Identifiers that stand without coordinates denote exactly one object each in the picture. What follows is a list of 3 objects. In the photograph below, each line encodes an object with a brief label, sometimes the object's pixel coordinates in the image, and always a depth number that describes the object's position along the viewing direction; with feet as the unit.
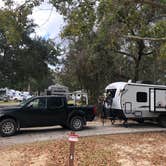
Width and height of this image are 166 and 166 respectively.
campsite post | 13.70
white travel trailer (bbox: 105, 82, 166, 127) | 38.27
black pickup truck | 30.70
